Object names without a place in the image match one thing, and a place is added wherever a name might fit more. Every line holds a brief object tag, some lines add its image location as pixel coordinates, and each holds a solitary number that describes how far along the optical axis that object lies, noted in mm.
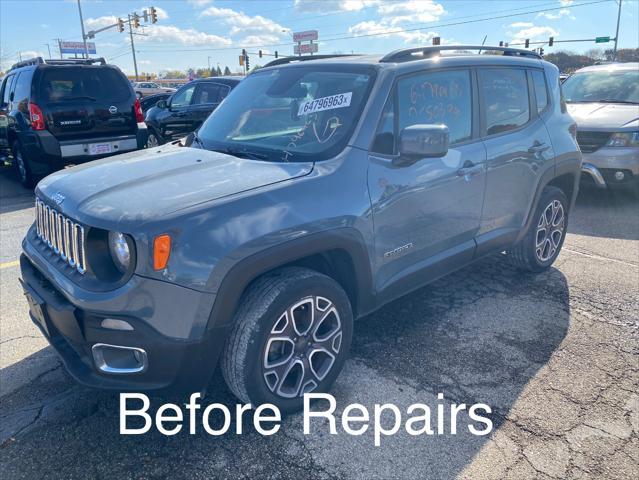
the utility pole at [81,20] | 49197
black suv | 7527
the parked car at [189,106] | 9523
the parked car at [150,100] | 15205
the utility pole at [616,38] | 47675
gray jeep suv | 2238
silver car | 6562
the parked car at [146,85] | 44234
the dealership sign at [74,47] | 68856
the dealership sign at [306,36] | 55938
